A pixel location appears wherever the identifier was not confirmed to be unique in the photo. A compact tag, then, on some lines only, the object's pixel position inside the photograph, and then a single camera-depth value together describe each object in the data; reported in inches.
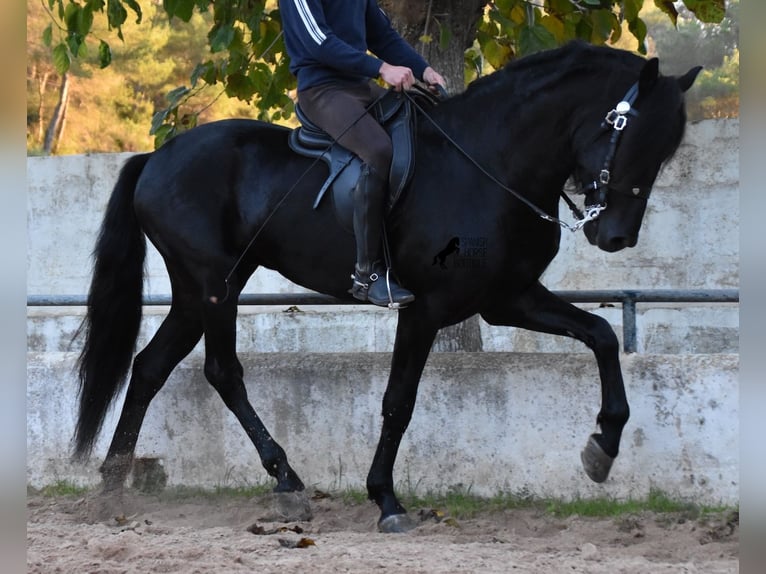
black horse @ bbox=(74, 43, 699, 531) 374.3
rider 387.2
